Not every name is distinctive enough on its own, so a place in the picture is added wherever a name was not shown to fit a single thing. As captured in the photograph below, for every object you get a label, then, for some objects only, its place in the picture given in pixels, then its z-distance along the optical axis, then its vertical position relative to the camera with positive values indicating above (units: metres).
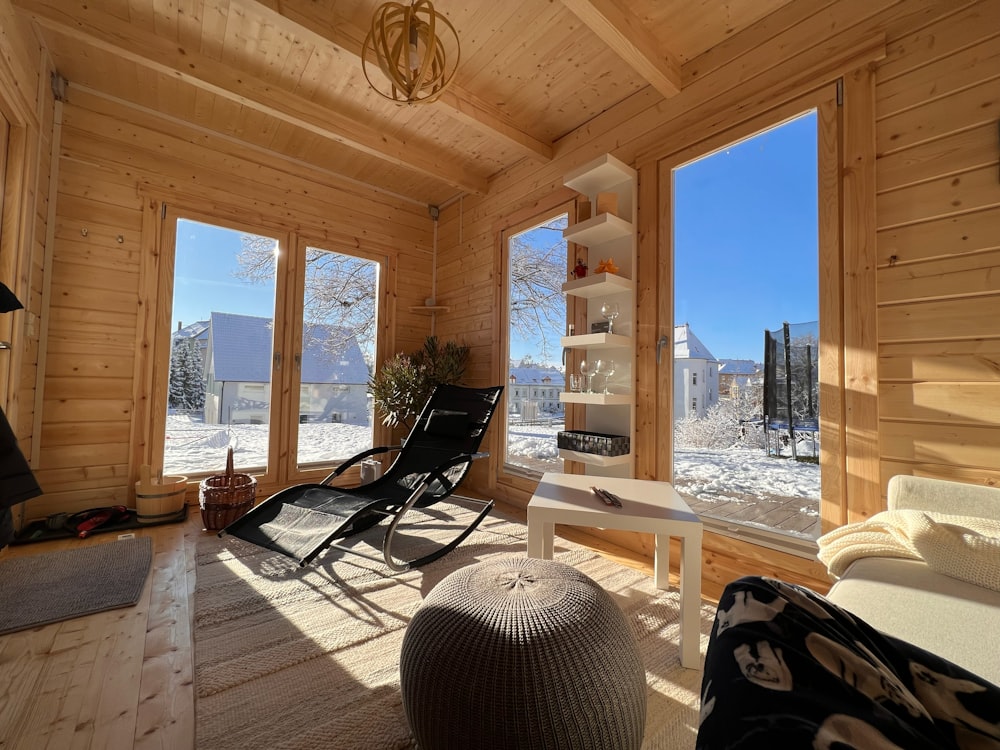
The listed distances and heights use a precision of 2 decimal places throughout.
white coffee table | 1.57 -0.48
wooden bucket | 2.91 -0.77
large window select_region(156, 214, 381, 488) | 3.43 +0.29
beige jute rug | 1.25 -0.96
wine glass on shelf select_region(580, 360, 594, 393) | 3.00 +0.12
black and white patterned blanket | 0.41 -0.31
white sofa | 0.92 -0.51
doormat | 1.79 -0.92
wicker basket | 2.76 -0.72
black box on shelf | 2.72 -0.33
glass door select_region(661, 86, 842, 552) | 2.12 +0.37
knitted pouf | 0.94 -0.64
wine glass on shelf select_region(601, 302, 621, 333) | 2.92 +0.52
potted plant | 3.86 +0.06
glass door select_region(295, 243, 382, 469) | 3.95 +0.30
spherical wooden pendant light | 1.69 +1.33
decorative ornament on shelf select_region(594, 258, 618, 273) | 2.80 +0.79
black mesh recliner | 2.13 -0.62
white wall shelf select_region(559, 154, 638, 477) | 2.79 +0.66
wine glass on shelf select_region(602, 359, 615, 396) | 2.98 +0.15
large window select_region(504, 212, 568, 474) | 3.60 +0.40
